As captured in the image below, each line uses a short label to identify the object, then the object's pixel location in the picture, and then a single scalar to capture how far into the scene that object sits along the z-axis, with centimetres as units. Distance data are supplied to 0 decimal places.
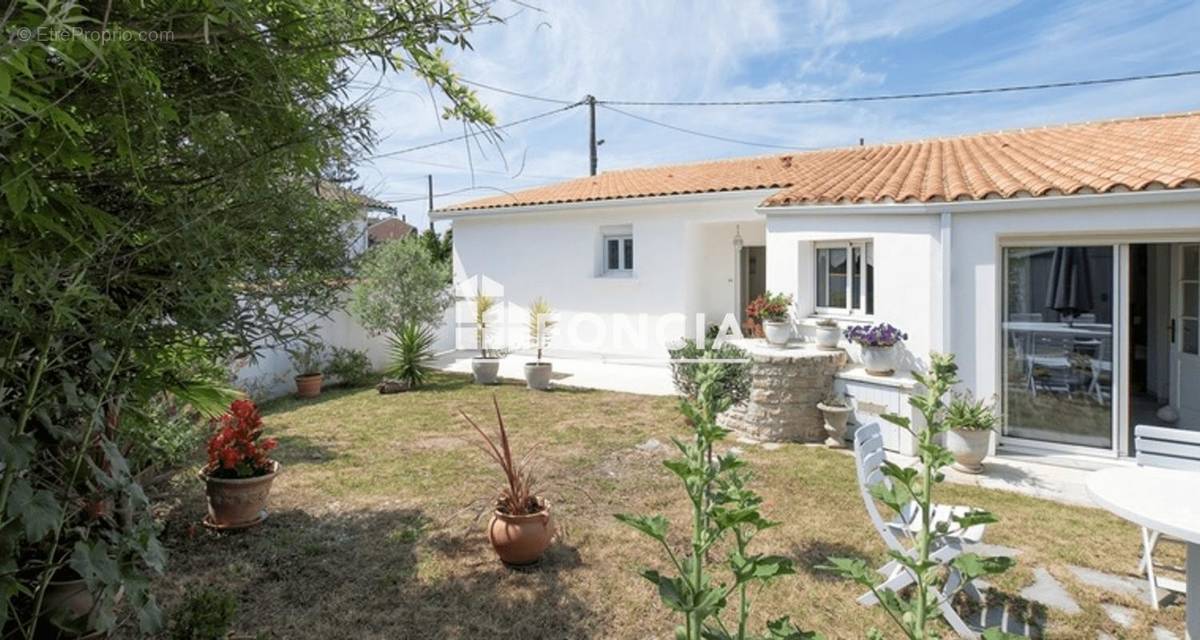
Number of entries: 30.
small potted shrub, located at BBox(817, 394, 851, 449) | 886
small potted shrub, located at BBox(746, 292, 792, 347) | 1012
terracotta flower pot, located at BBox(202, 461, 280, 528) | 564
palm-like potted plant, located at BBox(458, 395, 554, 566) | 505
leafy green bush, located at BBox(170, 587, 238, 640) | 339
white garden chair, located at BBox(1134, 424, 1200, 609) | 501
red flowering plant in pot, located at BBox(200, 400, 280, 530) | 567
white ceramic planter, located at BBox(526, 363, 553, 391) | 1332
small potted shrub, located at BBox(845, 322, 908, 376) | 880
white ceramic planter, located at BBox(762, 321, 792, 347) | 1009
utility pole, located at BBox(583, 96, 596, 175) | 2562
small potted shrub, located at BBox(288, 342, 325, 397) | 1298
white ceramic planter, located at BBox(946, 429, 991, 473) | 759
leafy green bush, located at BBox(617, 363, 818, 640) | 182
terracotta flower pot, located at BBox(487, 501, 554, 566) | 505
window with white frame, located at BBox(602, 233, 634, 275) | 1587
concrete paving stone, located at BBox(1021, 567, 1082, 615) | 453
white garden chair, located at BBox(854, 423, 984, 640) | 424
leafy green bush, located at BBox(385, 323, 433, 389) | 1379
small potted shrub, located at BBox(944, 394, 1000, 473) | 759
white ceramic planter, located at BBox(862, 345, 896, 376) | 880
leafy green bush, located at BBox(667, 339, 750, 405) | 921
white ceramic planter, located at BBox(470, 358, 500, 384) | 1406
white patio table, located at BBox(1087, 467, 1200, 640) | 351
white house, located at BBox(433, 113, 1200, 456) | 776
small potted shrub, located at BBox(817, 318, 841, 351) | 972
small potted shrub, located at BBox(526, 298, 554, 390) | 1334
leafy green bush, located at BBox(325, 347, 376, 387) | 1434
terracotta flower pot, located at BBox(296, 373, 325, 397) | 1297
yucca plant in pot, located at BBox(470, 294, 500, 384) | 1406
